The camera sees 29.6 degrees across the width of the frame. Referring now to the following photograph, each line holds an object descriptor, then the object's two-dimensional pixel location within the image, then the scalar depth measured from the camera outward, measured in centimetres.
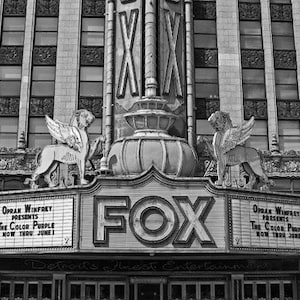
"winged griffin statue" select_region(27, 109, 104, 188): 1933
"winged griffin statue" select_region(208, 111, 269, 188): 1948
